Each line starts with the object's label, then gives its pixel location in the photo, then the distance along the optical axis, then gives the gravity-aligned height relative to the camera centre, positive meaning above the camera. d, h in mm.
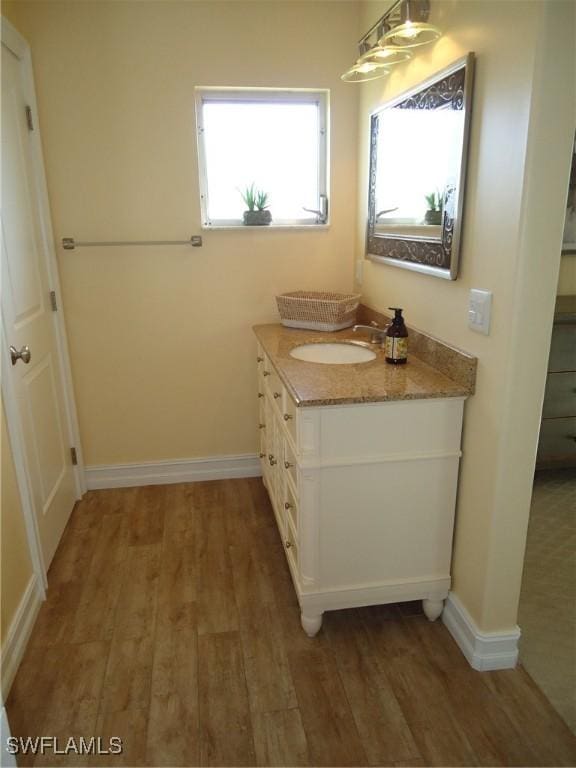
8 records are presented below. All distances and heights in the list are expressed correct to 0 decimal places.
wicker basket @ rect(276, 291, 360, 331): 2389 -387
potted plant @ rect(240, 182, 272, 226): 2621 +73
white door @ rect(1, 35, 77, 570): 1959 -369
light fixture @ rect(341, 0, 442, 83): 1658 +574
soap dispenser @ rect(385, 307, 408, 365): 1869 -402
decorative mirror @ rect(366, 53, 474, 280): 1587 +164
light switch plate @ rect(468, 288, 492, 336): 1490 -244
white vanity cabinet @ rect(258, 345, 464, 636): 1640 -856
